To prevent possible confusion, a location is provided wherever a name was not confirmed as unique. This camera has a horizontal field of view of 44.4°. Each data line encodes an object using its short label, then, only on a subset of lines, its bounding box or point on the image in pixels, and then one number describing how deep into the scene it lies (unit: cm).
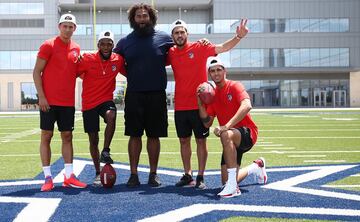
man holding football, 441
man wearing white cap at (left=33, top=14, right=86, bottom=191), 489
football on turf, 477
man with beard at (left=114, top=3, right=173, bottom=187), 502
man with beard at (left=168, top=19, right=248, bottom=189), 494
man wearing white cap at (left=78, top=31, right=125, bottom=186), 507
